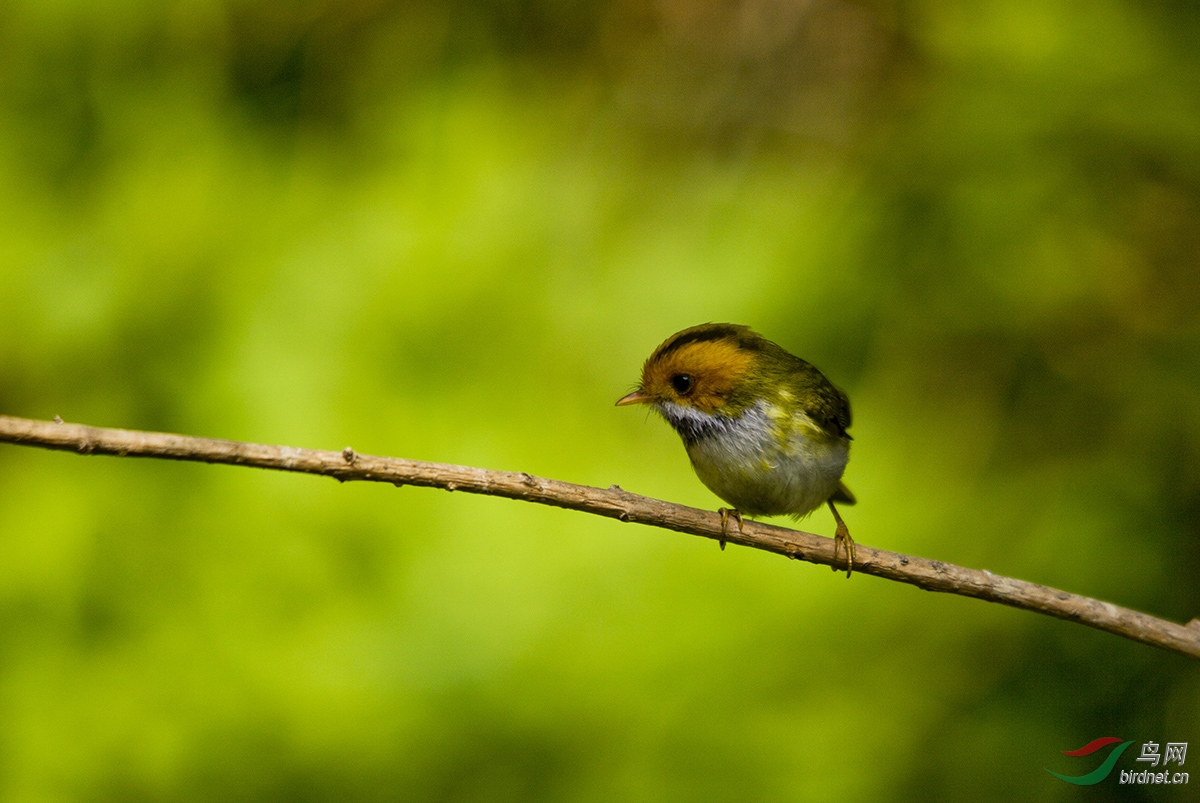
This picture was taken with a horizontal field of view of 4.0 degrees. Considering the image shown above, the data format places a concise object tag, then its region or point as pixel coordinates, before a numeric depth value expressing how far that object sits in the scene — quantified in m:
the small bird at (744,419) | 4.69
